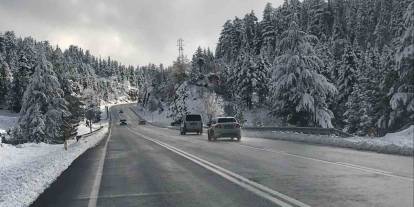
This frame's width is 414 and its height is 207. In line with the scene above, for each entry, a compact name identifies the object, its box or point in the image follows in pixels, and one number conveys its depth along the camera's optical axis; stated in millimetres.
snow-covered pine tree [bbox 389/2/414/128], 28125
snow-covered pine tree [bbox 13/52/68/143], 55750
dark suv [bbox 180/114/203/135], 51125
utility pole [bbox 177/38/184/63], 177625
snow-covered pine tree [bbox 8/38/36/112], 120375
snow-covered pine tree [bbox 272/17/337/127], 41812
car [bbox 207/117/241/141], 33562
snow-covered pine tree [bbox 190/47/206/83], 139425
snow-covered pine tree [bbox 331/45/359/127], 67062
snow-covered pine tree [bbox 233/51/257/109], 94062
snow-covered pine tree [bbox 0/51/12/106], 134875
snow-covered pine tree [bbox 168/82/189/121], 129388
